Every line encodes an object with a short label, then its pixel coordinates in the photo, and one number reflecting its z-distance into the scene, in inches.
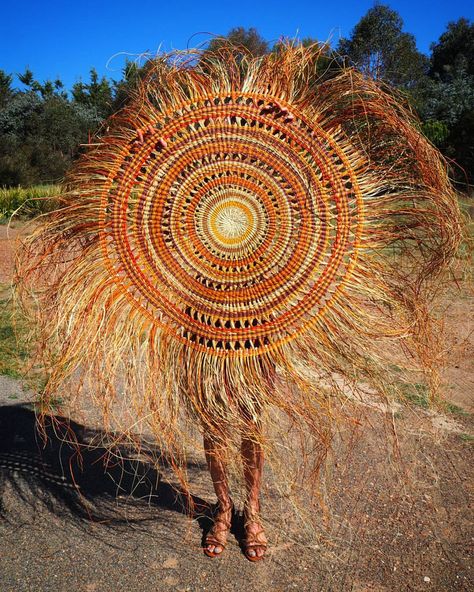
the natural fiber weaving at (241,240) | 69.8
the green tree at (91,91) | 1124.5
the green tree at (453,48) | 1005.2
